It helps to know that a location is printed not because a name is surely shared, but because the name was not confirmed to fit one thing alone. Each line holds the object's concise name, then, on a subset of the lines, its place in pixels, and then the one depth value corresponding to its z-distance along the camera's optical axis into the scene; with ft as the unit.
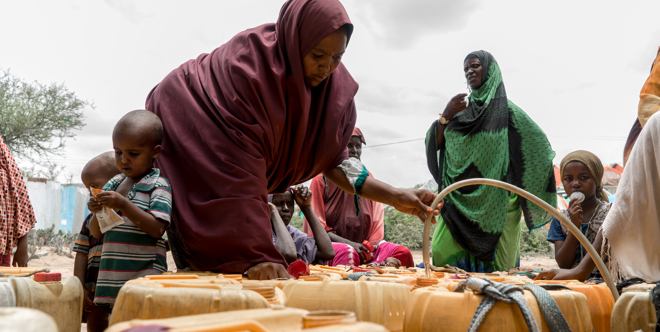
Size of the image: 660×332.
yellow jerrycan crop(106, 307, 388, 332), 2.72
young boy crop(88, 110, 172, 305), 7.37
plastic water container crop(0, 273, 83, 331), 6.05
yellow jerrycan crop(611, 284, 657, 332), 5.32
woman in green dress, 15.11
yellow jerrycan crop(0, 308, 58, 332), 2.48
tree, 53.57
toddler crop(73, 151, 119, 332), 9.06
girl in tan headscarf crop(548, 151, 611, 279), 11.30
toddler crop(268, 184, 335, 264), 14.53
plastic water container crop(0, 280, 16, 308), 5.70
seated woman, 18.06
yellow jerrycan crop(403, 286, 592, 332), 4.90
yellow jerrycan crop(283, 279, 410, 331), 5.75
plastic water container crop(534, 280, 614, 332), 6.47
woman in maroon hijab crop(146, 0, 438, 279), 7.06
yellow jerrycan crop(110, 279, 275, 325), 4.25
